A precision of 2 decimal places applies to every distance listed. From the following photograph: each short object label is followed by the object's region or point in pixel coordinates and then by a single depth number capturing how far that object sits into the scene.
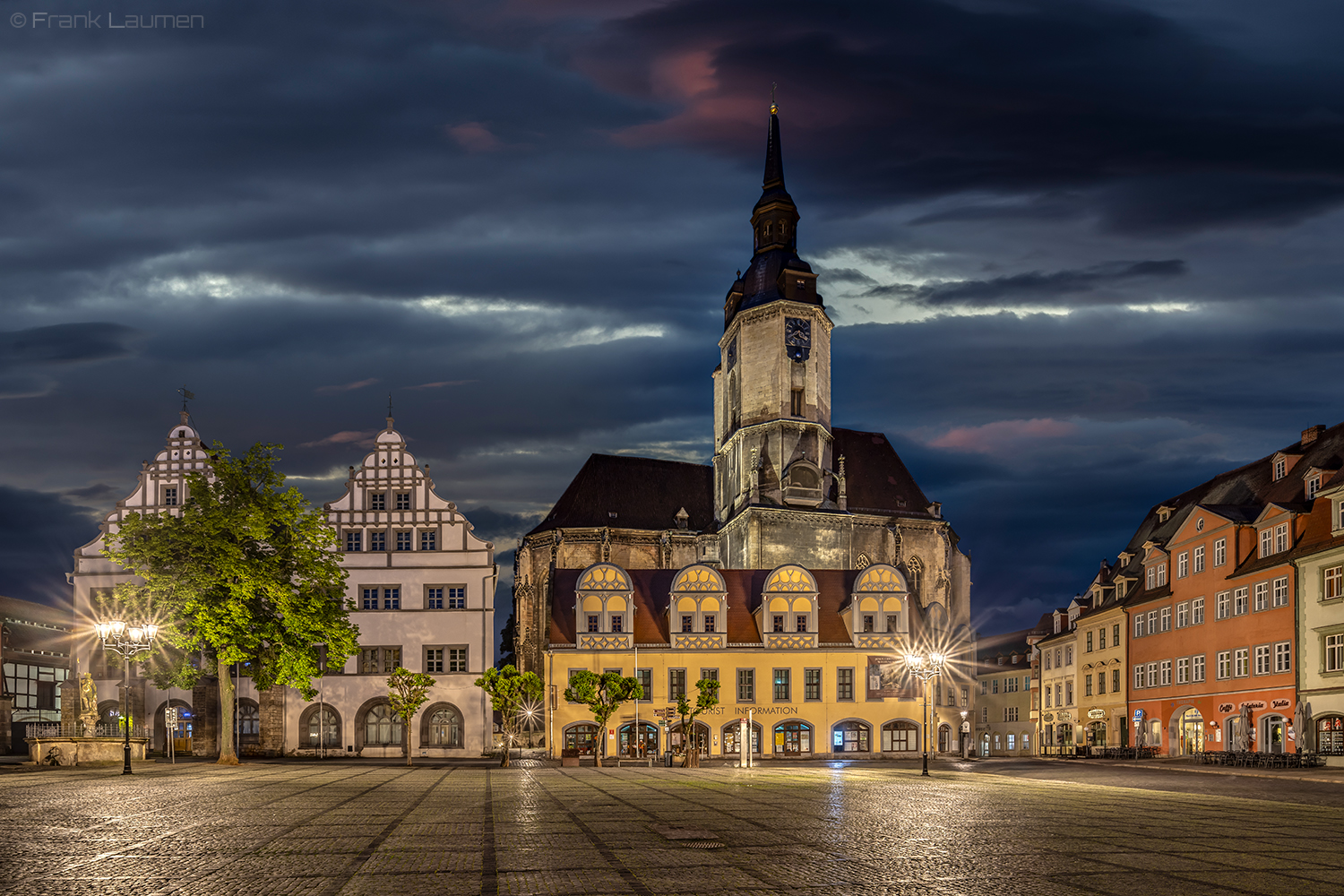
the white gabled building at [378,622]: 64.56
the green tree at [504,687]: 57.19
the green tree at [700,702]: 58.56
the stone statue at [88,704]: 43.06
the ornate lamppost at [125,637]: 41.88
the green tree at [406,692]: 56.81
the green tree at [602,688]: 58.16
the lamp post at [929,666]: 49.00
